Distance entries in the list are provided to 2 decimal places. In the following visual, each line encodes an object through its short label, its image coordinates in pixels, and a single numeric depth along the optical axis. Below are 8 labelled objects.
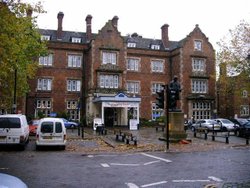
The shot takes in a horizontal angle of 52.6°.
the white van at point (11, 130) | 13.96
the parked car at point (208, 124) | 27.92
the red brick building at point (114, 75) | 33.86
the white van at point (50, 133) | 14.22
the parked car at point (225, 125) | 28.10
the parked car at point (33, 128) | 22.47
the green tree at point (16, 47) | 13.44
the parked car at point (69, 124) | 29.55
